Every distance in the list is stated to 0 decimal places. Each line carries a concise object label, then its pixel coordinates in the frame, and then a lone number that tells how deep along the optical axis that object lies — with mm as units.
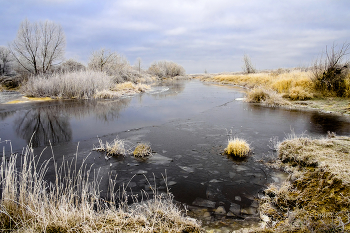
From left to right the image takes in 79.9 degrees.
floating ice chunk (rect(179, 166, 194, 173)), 4602
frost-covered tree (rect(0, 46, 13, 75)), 25953
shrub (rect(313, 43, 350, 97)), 12906
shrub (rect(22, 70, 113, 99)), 16250
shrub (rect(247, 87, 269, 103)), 14297
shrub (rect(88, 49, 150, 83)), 27938
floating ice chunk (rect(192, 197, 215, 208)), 3424
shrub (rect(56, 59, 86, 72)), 24941
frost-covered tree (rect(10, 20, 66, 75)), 20489
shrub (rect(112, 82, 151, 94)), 21938
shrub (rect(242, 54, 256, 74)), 39125
